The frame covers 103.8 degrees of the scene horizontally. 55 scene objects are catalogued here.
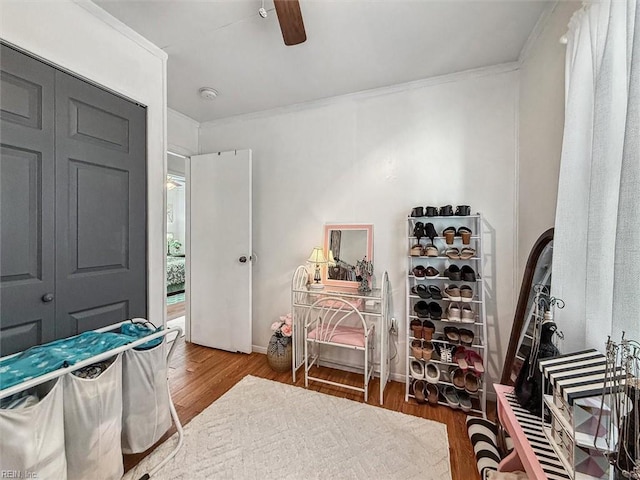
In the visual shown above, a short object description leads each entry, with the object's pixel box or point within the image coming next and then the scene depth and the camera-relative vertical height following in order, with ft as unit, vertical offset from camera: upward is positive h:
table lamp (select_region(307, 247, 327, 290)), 7.38 -0.71
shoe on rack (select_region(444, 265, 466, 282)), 6.04 -0.86
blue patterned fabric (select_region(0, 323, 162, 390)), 3.13 -1.71
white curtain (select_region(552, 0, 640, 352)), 2.25 +0.61
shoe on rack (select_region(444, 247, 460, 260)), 6.01 -0.38
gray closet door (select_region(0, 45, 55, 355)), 3.71 +0.51
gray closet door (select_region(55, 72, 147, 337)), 4.35 +0.53
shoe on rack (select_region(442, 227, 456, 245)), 6.06 +0.09
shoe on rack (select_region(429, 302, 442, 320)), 6.11 -1.81
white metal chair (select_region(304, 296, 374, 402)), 6.39 -2.64
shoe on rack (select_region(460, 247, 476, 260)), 5.94 -0.37
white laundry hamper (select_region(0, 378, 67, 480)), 2.83 -2.42
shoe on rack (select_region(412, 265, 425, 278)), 6.28 -0.86
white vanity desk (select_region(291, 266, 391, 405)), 6.37 -1.98
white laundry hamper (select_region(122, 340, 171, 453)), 4.11 -2.78
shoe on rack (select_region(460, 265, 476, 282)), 5.91 -0.86
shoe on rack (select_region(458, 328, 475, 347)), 5.90 -2.35
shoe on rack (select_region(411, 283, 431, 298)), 6.21 -1.35
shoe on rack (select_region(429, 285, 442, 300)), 6.20 -1.37
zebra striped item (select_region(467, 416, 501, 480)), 4.34 -3.95
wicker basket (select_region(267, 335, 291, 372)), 7.54 -3.56
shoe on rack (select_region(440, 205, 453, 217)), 6.13 +0.65
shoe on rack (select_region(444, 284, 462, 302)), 5.93 -1.35
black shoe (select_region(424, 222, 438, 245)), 6.21 +0.16
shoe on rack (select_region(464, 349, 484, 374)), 5.73 -2.89
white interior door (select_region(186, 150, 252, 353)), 8.52 -0.49
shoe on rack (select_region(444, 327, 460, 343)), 5.98 -2.33
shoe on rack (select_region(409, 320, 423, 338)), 6.26 -2.30
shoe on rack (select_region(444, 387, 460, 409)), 5.92 -3.85
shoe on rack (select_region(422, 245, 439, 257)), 6.16 -0.34
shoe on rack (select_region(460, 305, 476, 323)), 5.87 -1.85
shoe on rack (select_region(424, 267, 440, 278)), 6.24 -0.88
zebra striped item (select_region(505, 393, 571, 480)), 2.42 -2.23
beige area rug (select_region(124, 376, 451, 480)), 4.42 -4.11
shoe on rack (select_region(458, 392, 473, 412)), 5.82 -3.88
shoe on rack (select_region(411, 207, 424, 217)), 6.39 +0.65
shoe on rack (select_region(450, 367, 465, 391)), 5.98 -3.40
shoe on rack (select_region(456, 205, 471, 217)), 6.05 +0.67
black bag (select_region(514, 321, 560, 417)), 3.20 -1.80
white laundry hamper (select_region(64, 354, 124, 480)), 3.43 -2.69
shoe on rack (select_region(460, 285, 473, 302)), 5.83 -1.32
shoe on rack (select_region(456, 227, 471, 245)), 6.00 +0.07
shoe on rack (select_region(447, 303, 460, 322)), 5.94 -1.82
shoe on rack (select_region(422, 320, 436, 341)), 6.16 -2.31
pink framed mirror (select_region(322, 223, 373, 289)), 7.40 -0.40
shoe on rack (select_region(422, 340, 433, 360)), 6.12 -2.80
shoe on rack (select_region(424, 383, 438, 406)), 6.11 -3.84
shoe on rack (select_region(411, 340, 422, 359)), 6.19 -2.77
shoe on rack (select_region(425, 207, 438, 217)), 6.22 +0.64
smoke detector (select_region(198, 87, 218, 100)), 7.26 +4.22
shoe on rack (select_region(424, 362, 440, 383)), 6.07 -3.39
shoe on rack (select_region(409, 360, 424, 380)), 6.22 -3.36
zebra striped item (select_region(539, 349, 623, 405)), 2.31 -1.35
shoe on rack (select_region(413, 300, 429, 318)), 6.21 -1.79
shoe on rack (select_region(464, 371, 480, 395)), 5.85 -3.42
